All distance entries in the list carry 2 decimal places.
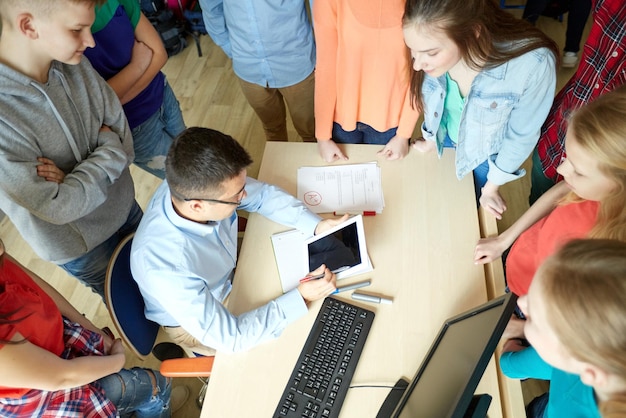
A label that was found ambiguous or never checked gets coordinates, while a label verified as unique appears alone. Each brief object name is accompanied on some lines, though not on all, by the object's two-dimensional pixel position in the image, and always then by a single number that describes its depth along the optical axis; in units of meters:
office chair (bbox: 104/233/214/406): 1.28
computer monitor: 0.81
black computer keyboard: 1.16
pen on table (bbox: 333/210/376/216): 1.53
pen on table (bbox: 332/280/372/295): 1.36
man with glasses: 1.22
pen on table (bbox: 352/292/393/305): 1.32
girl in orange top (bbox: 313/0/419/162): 1.39
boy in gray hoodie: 1.19
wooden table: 1.20
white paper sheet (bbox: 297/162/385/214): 1.57
